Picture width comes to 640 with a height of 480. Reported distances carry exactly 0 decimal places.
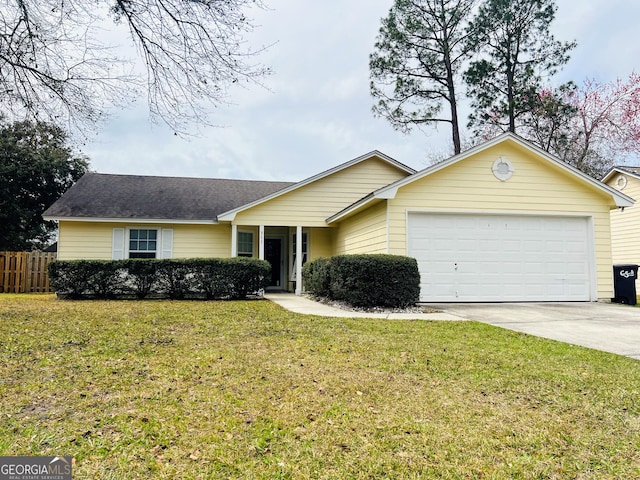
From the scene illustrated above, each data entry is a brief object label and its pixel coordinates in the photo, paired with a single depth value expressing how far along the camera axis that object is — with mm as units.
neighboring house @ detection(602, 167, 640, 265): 16469
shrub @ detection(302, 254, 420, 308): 10156
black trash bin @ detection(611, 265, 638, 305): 12484
